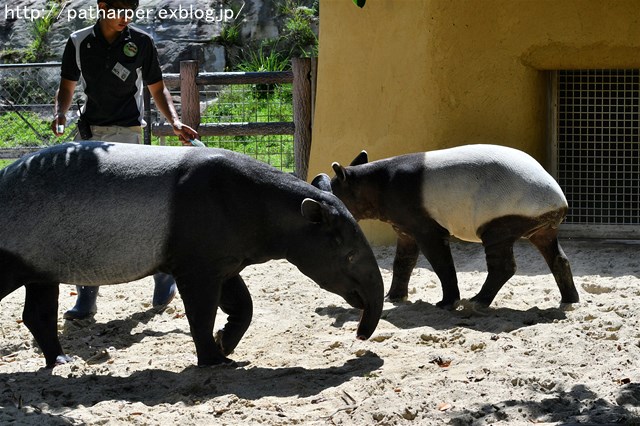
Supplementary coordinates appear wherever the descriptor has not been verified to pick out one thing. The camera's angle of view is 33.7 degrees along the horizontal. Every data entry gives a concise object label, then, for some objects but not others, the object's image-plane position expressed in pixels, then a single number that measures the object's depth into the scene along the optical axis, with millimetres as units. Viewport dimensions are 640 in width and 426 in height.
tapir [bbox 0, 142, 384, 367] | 6062
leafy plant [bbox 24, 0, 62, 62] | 24562
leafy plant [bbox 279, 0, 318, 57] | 23484
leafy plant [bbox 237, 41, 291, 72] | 21484
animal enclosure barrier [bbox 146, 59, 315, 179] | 12094
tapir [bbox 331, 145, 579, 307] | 7473
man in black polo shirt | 7574
